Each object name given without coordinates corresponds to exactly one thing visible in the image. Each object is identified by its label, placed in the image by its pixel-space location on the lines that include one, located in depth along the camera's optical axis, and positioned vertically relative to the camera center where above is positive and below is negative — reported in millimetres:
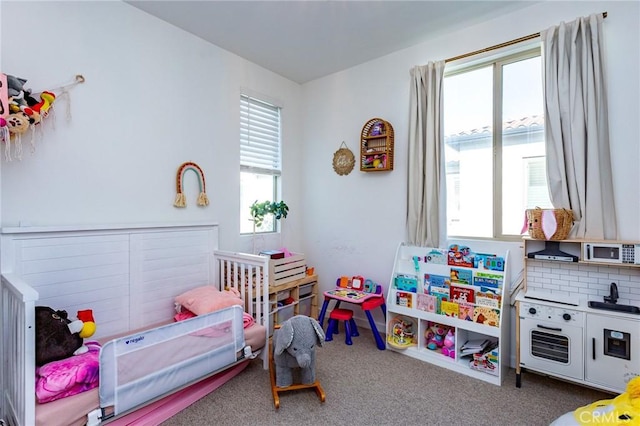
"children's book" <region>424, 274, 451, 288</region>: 2563 -570
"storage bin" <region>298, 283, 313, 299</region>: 3155 -799
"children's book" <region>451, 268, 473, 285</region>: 2472 -510
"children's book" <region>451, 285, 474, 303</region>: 2395 -638
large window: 2406 +561
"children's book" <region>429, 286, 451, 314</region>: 2488 -668
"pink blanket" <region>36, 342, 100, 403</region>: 1406 -772
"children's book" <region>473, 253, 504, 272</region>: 2389 -386
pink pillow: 2172 -636
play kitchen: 1802 -627
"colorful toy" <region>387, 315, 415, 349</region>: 2605 -1050
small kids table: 2705 -781
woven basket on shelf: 2027 -69
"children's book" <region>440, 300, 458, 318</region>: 2395 -750
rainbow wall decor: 2557 +242
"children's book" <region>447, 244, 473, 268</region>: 2527 -360
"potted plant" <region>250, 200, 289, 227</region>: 3057 +30
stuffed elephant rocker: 1914 -834
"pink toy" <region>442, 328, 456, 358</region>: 2398 -1043
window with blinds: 3172 +611
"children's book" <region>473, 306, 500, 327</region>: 2219 -753
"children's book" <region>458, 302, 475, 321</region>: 2326 -745
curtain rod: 2291 +1313
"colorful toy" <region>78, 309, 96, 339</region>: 1720 -627
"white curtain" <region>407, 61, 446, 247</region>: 2689 +482
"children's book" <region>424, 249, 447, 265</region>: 2651 -384
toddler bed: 1464 -645
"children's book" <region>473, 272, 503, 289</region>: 2330 -516
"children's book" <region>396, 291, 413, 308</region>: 2631 -742
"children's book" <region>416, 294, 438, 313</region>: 2498 -732
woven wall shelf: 3000 +673
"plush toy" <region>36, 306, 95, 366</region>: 1527 -636
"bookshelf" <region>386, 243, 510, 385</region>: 2229 -745
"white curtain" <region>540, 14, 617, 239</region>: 2027 +576
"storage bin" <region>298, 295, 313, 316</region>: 3143 -961
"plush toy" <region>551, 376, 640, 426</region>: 1221 -832
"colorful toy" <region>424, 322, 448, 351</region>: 2528 -1020
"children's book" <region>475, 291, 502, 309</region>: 2256 -642
